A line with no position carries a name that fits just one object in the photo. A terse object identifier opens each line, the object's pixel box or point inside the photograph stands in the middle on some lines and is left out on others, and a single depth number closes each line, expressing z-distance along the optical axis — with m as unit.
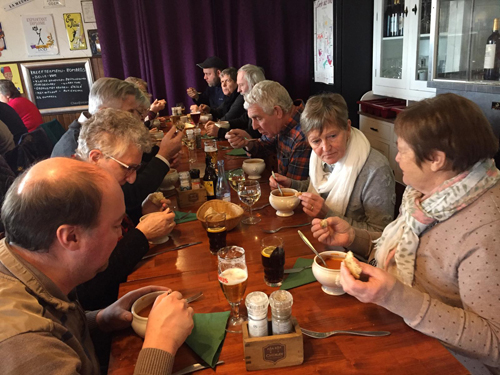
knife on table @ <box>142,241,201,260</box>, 1.42
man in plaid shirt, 2.31
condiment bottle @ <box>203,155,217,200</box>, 1.95
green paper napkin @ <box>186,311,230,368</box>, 0.91
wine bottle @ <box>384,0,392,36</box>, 3.70
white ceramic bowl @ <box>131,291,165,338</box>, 0.98
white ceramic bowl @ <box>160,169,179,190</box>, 2.21
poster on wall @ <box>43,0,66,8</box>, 4.88
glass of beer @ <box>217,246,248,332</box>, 1.03
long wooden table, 0.85
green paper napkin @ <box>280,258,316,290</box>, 1.16
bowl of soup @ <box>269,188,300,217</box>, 1.66
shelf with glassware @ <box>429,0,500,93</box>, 2.30
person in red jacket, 4.48
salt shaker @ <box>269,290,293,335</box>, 0.87
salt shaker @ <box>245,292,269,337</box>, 0.87
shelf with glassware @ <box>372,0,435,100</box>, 3.24
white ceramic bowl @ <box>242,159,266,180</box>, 2.25
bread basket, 1.54
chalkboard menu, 5.10
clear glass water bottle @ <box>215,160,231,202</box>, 1.91
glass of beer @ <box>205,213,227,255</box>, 1.38
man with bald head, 0.74
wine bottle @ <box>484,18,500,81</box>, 2.27
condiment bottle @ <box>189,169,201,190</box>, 1.94
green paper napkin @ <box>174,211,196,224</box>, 1.70
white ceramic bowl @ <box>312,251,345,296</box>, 1.07
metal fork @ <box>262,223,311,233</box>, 1.54
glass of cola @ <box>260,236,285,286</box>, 1.15
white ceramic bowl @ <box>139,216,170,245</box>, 1.51
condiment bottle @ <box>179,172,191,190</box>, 1.93
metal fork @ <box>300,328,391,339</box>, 0.94
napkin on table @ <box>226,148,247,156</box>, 2.89
